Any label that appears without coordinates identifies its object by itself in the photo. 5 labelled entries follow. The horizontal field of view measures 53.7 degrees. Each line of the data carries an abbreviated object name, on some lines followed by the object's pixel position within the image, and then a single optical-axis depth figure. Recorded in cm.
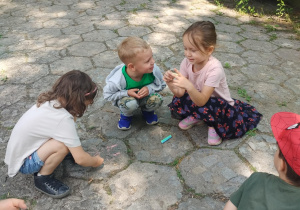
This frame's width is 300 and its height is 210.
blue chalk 244
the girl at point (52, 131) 183
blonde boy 221
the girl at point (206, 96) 214
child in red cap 117
